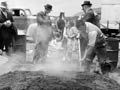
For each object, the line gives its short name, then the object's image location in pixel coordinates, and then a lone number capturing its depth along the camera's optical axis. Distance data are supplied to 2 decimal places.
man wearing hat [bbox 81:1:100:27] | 7.64
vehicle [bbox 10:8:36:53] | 16.59
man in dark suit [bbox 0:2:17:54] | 8.36
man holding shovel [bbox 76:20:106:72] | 6.36
